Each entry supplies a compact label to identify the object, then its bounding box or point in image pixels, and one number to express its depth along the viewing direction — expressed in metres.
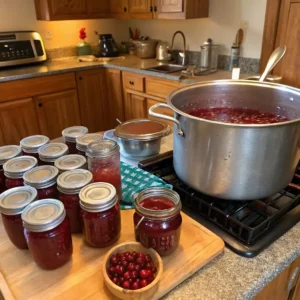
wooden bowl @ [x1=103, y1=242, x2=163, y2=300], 0.51
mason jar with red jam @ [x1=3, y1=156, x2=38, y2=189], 0.72
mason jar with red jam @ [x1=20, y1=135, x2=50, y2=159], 0.85
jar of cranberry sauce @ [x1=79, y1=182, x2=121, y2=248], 0.61
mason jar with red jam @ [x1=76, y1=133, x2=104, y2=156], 0.86
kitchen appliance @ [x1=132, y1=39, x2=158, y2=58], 3.07
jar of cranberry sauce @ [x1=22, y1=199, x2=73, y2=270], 0.56
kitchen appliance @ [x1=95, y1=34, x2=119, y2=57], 3.13
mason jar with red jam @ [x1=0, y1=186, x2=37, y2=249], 0.61
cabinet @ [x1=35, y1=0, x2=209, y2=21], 2.41
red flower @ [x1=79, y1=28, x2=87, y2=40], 3.19
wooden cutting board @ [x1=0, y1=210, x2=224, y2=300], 0.56
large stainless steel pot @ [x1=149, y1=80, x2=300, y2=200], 0.64
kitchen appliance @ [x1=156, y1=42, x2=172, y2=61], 2.89
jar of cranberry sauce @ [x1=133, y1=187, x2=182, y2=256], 0.60
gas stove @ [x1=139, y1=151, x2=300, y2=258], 0.66
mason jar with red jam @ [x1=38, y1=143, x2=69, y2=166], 0.79
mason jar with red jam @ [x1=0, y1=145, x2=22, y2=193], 0.80
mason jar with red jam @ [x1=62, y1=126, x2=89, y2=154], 0.93
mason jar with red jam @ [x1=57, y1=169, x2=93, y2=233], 0.65
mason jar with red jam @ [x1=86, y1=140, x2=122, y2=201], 0.75
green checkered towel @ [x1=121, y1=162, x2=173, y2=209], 0.82
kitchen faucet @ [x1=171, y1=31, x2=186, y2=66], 2.74
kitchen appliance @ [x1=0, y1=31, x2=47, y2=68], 2.71
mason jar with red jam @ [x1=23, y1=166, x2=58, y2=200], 0.68
